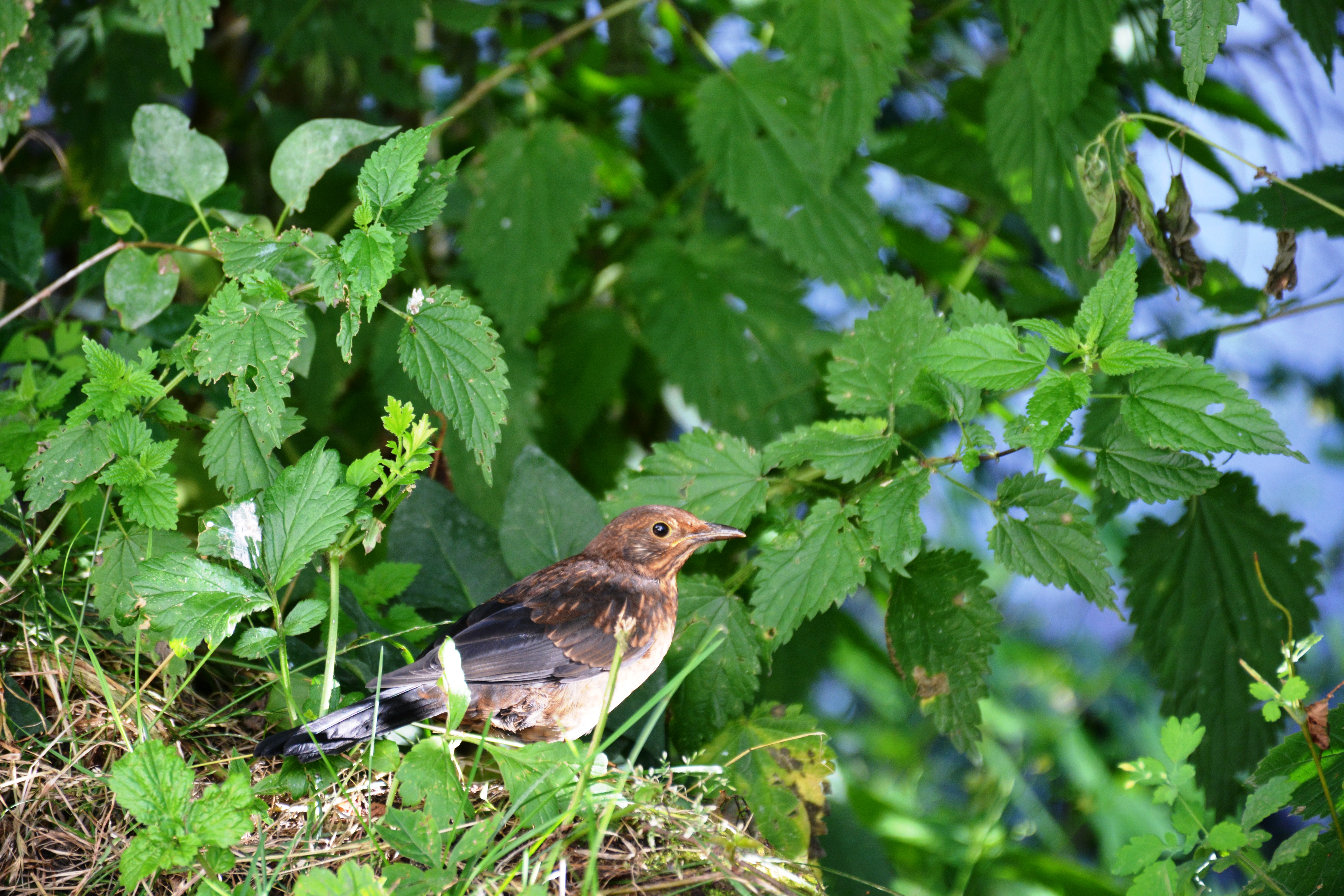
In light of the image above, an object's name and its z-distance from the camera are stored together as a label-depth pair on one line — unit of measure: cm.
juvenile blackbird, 636
